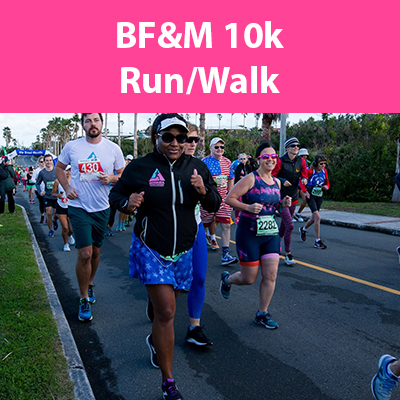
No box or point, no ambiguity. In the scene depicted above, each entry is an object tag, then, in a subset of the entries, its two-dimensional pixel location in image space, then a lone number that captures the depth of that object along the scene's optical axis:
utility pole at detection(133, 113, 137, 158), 49.16
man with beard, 4.71
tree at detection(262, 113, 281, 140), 23.47
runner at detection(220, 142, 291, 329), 4.45
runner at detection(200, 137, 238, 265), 7.44
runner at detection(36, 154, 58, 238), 10.57
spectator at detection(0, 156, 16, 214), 13.33
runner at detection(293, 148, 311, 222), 13.42
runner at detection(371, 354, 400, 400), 2.88
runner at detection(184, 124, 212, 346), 3.82
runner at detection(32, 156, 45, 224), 12.96
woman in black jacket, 3.02
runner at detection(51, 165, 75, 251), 8.89
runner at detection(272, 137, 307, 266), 7.16
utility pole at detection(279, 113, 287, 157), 19.39
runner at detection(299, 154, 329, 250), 8.85
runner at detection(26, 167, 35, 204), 22.21
